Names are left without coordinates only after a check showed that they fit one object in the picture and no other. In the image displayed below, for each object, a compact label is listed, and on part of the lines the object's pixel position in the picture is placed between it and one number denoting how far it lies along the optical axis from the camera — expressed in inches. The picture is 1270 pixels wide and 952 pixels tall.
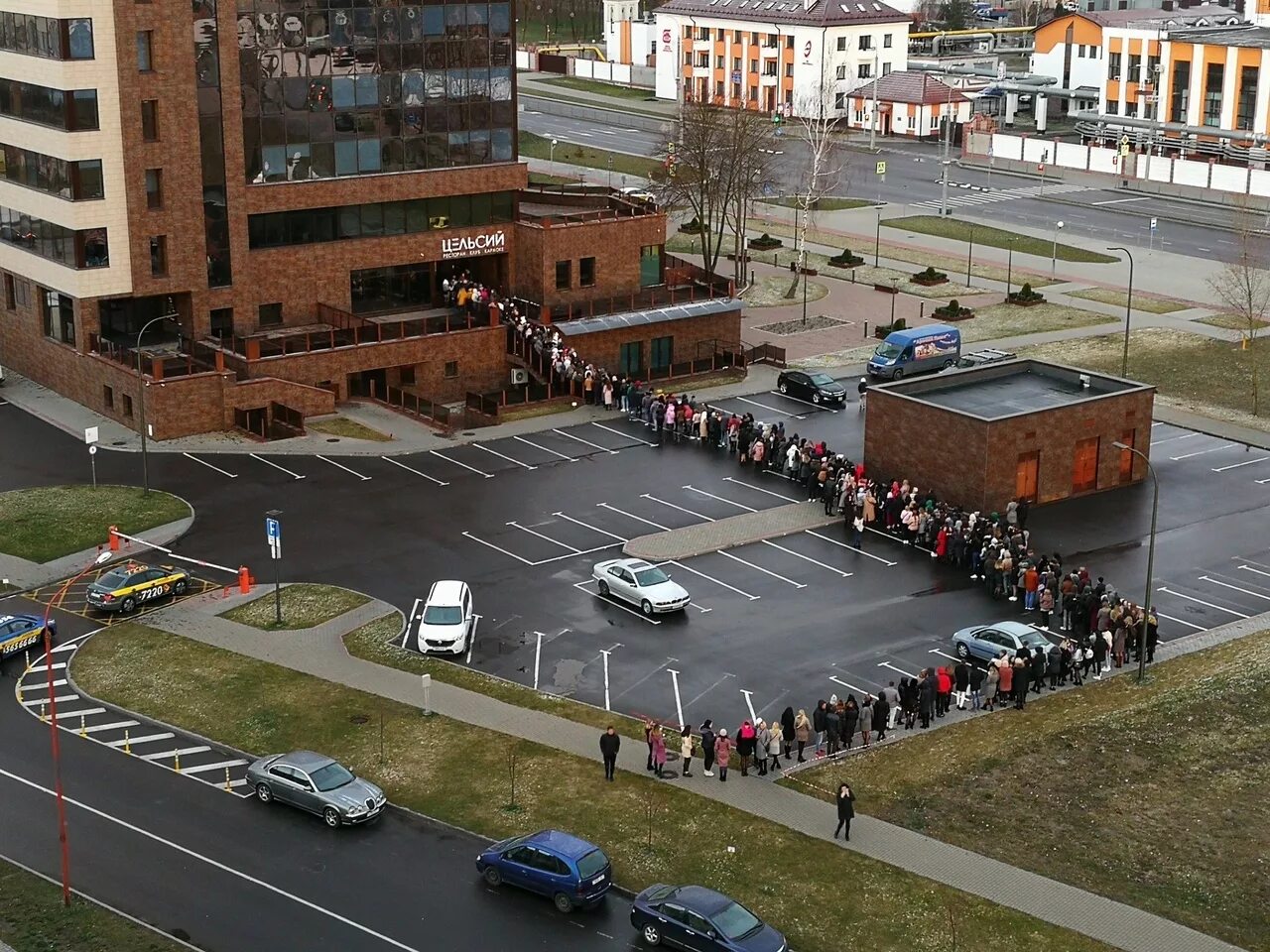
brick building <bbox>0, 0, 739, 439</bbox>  2736.2
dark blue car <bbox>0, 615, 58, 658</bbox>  1872.5
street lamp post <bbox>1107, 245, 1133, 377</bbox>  3038.9
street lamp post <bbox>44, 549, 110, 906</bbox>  1395.2
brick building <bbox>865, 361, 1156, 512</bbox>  2351.1
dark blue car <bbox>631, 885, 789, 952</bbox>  1293.1
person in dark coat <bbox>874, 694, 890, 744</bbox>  1699.1
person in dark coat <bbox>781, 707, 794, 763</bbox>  1660.9
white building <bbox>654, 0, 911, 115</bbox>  5880.9
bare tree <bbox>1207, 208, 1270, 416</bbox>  3137.3
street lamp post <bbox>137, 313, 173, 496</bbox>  2374.4
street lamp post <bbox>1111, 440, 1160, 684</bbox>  1836.9
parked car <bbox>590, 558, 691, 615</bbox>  2014.0
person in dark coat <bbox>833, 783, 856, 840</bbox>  1493.6
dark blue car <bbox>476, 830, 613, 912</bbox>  1379.2
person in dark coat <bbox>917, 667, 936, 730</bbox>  1734.7
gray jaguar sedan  1526.8
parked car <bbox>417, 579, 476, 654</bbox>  1899.6
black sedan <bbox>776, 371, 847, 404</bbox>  2888.8
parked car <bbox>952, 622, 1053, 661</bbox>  1873.8
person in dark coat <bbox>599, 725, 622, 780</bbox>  1588.3
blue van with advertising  3078.2
